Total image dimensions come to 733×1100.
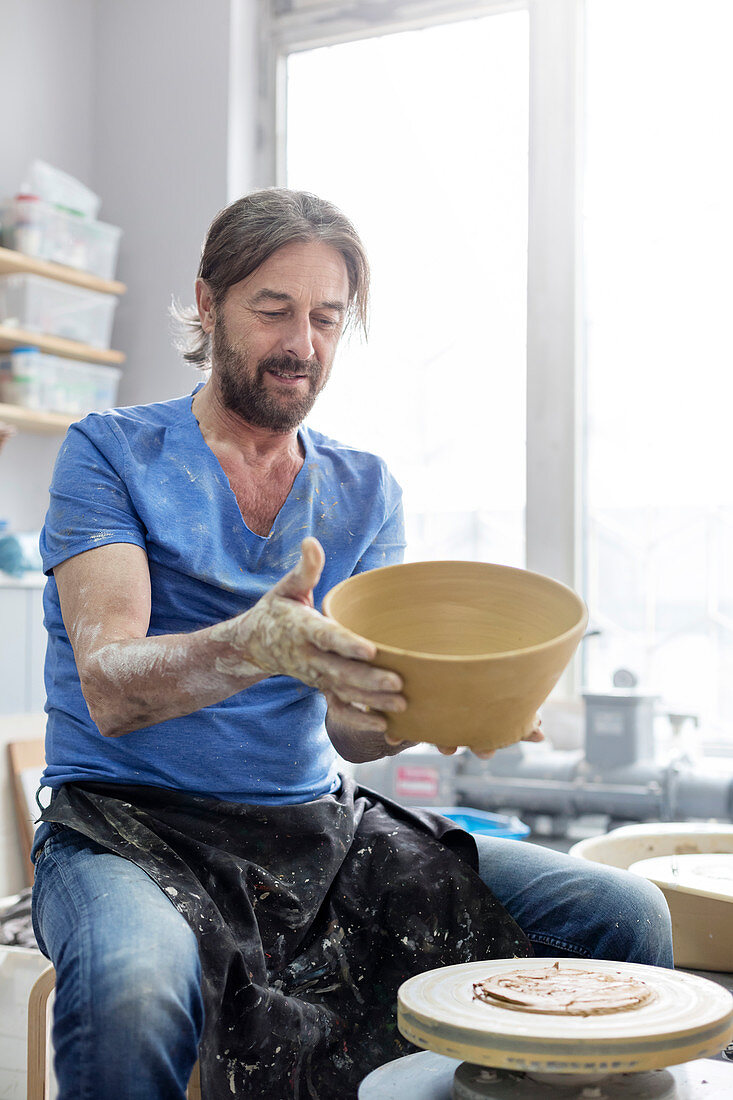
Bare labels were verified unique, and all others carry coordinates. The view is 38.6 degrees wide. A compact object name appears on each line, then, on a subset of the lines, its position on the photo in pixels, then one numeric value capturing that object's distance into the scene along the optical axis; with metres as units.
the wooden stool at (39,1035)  1.31
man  0.94
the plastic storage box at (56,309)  2.81
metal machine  2.36
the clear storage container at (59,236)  2.79
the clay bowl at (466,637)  0.91
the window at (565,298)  2.69
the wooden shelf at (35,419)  2.75
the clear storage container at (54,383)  2.80
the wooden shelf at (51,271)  2.74
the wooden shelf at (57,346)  2.76
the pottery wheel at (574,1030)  0.85
